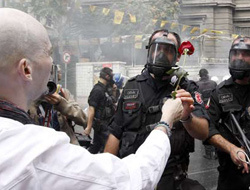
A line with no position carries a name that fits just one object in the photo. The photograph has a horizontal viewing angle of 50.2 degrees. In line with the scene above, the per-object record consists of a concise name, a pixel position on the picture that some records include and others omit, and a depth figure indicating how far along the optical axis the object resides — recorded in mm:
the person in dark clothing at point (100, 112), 4186
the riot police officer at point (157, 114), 1770
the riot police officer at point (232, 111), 2033
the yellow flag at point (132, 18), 14284
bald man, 740
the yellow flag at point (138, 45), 14277
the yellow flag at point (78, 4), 15051
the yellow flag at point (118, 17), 13851
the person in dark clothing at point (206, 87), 5163
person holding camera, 1975
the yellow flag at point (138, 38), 14331
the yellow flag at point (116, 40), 15666
